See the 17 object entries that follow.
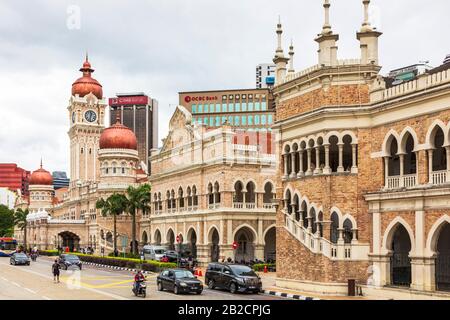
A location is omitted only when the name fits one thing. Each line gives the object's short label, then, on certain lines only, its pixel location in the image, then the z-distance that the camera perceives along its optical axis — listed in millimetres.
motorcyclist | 31844
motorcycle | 31688
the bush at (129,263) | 49444
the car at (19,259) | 59469
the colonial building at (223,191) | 55469
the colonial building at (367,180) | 29406
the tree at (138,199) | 75062
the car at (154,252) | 58812
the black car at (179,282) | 33469
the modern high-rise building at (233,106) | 132375
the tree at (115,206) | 74938
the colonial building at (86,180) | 85750
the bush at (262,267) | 49969
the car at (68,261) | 52125
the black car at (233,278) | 34162
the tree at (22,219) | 107375
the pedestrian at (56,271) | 40031
